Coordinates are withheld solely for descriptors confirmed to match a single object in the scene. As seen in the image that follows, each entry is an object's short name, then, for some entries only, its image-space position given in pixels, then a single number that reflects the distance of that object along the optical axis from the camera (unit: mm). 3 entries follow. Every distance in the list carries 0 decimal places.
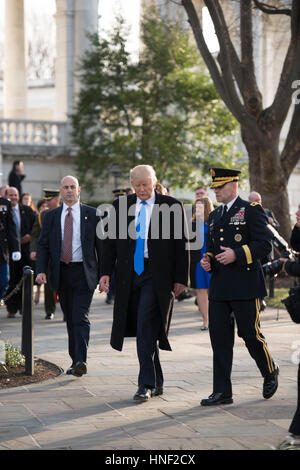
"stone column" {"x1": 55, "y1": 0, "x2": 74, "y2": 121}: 32531
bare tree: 17328
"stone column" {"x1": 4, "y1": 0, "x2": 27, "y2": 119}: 33000
